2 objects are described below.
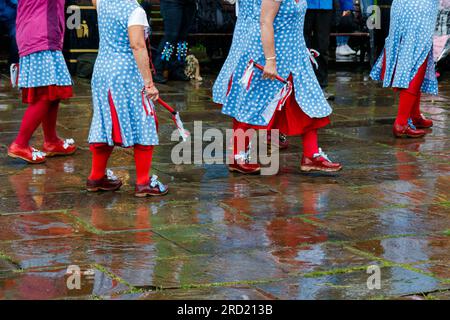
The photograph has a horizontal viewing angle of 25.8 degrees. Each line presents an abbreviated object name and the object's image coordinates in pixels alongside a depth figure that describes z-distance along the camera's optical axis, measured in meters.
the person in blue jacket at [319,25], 11.09
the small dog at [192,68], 13.11
